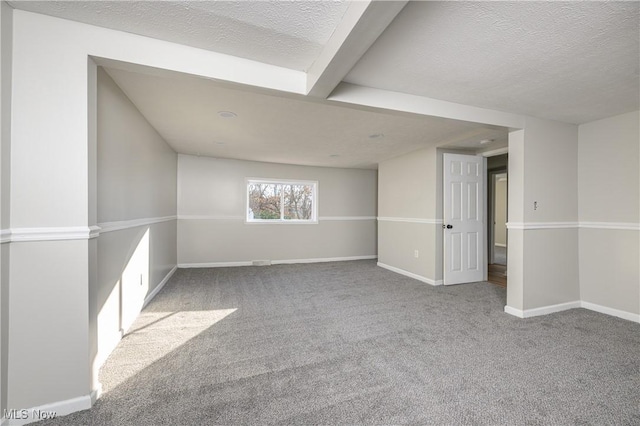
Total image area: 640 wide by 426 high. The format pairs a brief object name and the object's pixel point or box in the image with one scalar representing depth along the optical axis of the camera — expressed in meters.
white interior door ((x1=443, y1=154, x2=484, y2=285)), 4.08
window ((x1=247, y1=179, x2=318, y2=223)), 5.53
